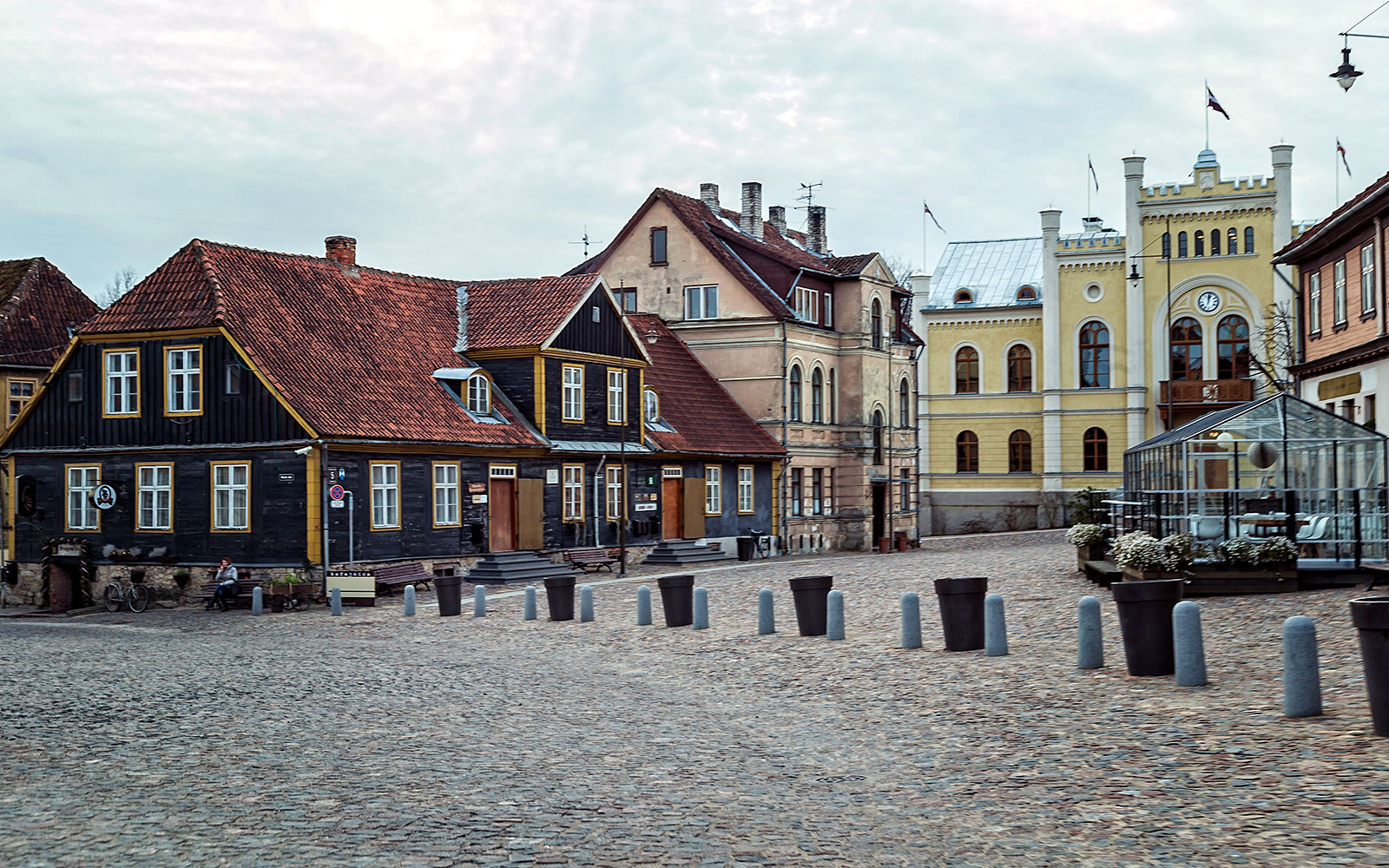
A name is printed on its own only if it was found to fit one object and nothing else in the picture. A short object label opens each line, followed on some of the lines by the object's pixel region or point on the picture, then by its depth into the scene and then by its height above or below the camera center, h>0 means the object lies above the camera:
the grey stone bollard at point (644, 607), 25.05 -1.91
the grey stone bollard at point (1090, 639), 16.53 -1.66
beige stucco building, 52.19 +5.23
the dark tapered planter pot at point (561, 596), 26.61 -1.83
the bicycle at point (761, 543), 49.56 -1.79
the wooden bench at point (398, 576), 34.28 -1.88
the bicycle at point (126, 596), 34.94 -2.28
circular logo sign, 36.06 +0.01
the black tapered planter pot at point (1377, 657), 11.24 -1.29
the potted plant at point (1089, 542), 30.55 -1.15
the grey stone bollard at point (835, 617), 21.03 -1.77
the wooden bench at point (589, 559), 40.62 -1.83
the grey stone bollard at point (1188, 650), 14.62 -1.59
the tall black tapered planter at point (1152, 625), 15.50 -1.43
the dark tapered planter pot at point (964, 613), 18.81 -1.55
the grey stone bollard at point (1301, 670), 12.45 -1.52
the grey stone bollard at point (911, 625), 19.66 -1.76
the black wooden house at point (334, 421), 34.19 +1.74
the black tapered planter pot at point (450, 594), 28.53 -1.89
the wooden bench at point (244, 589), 33.00 -1.99
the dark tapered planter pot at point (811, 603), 21.70 -1.62
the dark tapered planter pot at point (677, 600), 24.53 -1.75
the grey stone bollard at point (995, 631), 18.09 -1.71
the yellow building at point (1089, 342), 59.84 +5.72
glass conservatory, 24.42 -0.03
